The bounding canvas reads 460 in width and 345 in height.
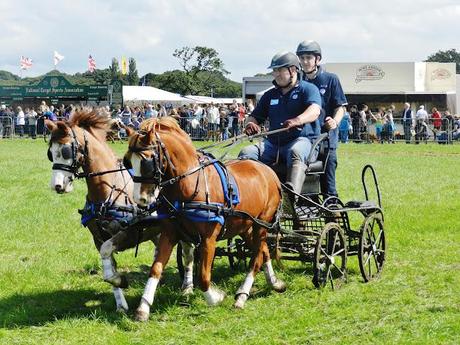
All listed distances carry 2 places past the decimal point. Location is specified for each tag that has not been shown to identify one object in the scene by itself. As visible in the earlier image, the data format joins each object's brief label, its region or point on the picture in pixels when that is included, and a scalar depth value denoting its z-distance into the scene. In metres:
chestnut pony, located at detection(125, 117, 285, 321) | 6.25
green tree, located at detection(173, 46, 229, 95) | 95.00
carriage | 7.85
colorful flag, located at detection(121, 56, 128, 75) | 76.75
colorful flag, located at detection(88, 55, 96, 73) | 67.75
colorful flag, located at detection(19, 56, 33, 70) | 65.38
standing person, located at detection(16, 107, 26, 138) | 40.47
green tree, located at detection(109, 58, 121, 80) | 114.47
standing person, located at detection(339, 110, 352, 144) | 33.95
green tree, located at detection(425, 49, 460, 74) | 140.38
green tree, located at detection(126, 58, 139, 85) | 119.63
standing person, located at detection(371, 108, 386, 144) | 34.69
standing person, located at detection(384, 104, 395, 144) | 34.19
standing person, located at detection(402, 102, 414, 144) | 34.22
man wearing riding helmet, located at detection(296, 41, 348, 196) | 8.96
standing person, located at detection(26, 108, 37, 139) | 40.09
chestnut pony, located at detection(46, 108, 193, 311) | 6.85
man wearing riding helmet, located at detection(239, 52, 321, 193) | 7.85
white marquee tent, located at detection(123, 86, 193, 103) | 57.94
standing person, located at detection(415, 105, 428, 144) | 34.09
